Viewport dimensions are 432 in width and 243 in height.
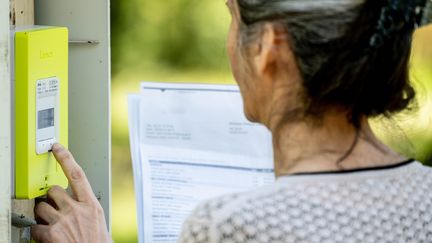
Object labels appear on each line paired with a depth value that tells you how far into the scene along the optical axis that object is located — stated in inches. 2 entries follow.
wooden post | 186.1
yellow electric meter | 173.1
